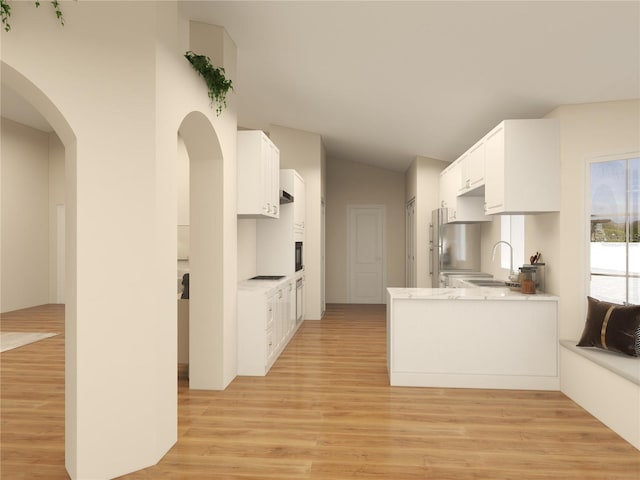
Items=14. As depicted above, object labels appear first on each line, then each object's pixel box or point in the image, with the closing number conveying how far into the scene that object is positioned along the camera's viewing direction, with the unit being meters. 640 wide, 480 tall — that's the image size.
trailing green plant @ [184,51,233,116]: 3.45
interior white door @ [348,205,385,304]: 9.66
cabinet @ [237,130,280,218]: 4.61
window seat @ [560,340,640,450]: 3.00
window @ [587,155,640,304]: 3.55
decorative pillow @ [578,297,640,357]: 3.38
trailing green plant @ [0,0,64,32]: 2.06
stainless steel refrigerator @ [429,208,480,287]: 6.82
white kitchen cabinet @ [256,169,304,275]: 6.31
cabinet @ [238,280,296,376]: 4.48
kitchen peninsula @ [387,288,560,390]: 4.08
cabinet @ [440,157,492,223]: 6.07
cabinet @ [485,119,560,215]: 4.05
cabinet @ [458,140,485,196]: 4.82
